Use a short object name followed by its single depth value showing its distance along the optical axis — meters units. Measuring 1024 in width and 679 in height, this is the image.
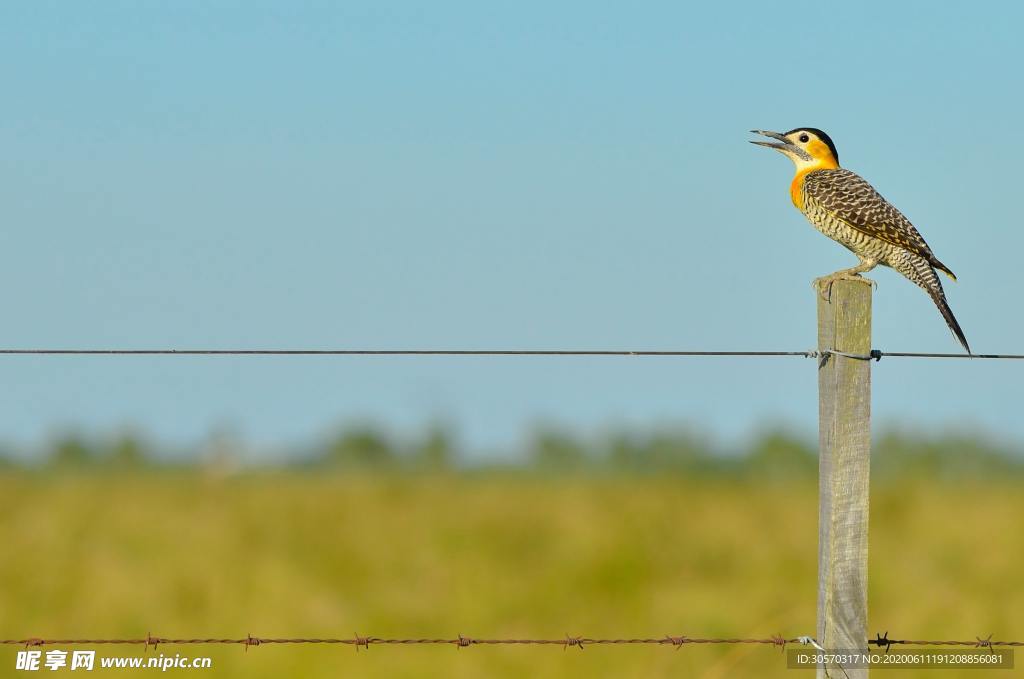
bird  14.66
